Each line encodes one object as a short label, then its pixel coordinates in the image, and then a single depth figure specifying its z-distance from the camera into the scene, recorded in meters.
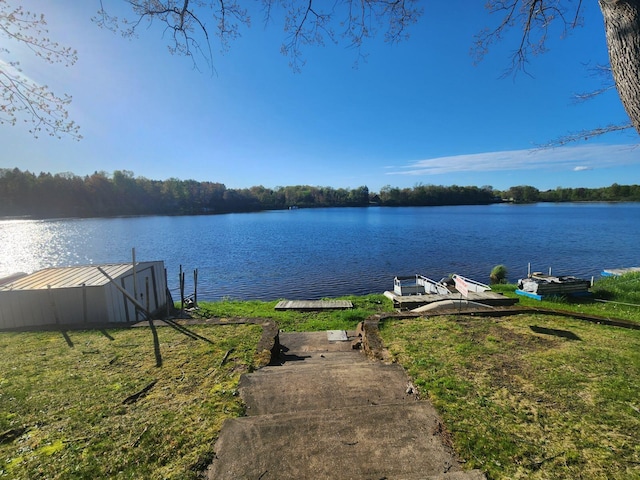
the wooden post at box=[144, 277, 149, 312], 11.57
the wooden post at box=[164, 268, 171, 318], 13.63
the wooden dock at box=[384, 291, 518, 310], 11.31
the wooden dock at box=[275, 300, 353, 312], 14.55
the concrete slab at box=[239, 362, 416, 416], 3.88
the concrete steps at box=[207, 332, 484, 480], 2.72
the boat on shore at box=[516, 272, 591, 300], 14.90
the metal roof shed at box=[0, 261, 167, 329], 8.40
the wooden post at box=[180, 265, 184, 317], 13.64
